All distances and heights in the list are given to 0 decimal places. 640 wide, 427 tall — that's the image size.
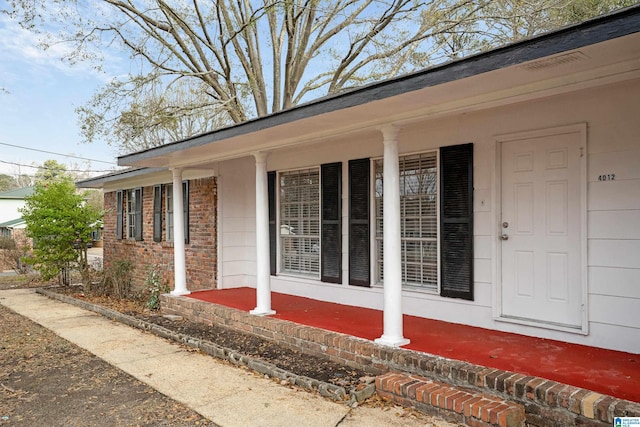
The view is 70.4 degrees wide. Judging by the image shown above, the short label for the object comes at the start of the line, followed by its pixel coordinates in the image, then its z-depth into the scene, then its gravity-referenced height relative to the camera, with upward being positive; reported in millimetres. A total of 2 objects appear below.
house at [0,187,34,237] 29141 +329
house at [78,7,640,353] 3320 +149
